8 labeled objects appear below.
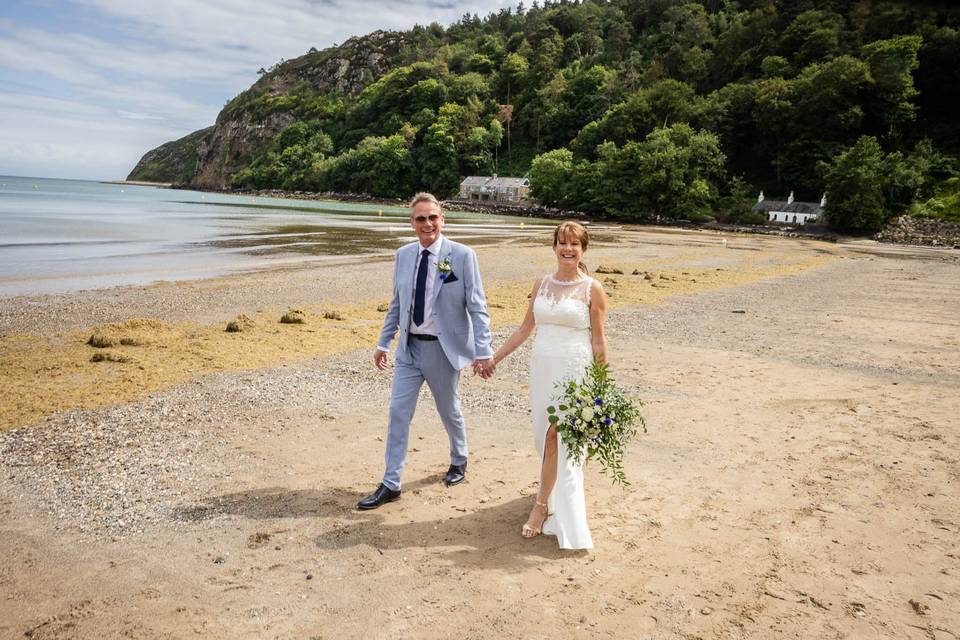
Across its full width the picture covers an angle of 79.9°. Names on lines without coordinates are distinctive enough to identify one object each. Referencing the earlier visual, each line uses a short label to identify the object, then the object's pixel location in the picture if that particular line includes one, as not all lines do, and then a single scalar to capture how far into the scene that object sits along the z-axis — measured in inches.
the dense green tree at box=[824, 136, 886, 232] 2180.1
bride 161.0
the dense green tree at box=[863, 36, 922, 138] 2768.2
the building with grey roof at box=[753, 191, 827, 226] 2544.3
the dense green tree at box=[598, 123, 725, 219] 2839.6
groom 184.4
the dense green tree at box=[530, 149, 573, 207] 3481.8
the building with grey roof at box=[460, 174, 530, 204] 4106.8
